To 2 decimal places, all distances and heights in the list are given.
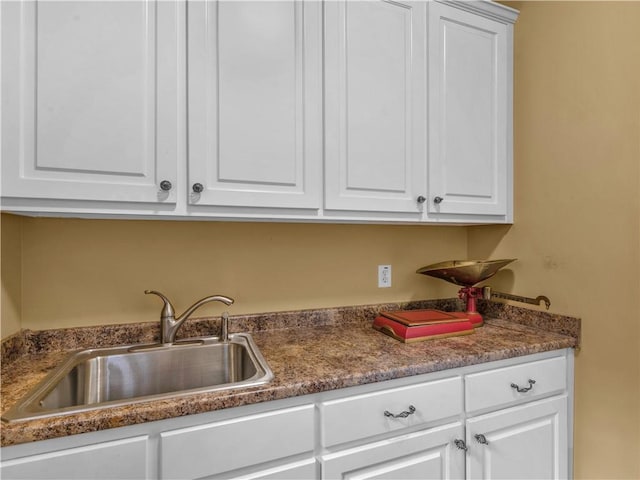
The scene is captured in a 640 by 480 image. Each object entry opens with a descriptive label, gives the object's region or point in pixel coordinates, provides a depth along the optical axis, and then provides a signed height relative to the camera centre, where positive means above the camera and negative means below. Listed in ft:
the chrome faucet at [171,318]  4.29 -0.92
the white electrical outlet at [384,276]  5.88 -0.56
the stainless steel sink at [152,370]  3.55 -1.43
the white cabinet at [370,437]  2.75 -1.78
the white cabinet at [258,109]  3.29 +1.46
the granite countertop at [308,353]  2.76 -1.27
